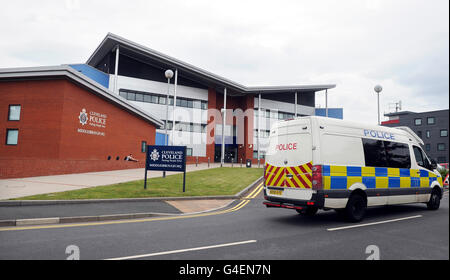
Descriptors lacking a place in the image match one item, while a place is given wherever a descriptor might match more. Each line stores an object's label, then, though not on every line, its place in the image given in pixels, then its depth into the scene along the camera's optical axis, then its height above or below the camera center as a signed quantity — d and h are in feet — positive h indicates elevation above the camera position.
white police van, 23.17 -0.53
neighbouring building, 186.29 +23.25
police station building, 57.77 +12.96
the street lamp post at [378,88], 59.01 +14.96
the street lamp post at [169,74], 75.55 +21.65
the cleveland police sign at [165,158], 40.65 -0.16
